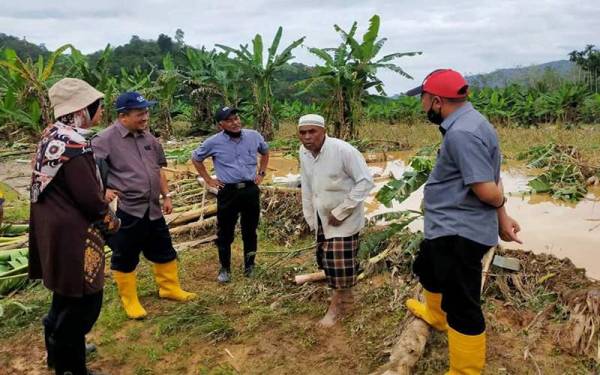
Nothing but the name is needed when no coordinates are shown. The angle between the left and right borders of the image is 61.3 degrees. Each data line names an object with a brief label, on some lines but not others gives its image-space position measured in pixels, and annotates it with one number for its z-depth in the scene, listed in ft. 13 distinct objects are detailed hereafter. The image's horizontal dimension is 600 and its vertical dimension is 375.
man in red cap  8.29
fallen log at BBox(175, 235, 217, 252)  19.14
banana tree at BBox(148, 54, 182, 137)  54.03
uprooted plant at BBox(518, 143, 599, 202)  23.34
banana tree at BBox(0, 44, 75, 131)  39.55
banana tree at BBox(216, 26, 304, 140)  46.73
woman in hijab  8.82
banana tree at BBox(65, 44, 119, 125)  49.44
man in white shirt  11.55
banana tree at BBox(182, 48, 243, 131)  52.75
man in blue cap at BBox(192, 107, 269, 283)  15.26
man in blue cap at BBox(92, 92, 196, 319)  12.50
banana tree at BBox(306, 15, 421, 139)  37.93
